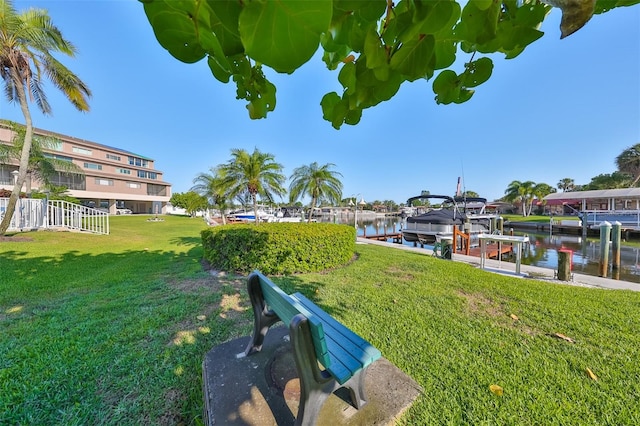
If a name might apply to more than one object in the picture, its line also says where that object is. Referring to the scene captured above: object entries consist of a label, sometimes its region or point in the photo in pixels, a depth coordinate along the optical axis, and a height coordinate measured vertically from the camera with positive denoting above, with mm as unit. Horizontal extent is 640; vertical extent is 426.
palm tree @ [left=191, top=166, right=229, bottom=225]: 22953 +2144
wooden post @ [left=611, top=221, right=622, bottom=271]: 8336 -1203
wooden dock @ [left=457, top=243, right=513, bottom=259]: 11109 -1914
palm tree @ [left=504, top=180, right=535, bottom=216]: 44031 +3548
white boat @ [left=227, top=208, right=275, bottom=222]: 25234 -747
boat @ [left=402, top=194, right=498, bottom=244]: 13906 -711
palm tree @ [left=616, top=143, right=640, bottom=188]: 29328 +6239
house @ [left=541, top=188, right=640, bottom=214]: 22992 +1467
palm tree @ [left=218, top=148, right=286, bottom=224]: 13508 +2006
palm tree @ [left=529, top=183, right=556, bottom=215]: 42375 +3764
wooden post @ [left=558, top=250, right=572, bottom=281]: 5469 -1234
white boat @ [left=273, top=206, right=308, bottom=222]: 34831 -259
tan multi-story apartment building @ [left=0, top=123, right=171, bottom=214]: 31438 +4487
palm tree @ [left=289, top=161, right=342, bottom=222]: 16906 +1921
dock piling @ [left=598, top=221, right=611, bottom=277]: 7148 -1074
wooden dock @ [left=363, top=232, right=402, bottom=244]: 19016 -2069
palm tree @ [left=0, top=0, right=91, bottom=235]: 8023 +5375
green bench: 1462 -1036
